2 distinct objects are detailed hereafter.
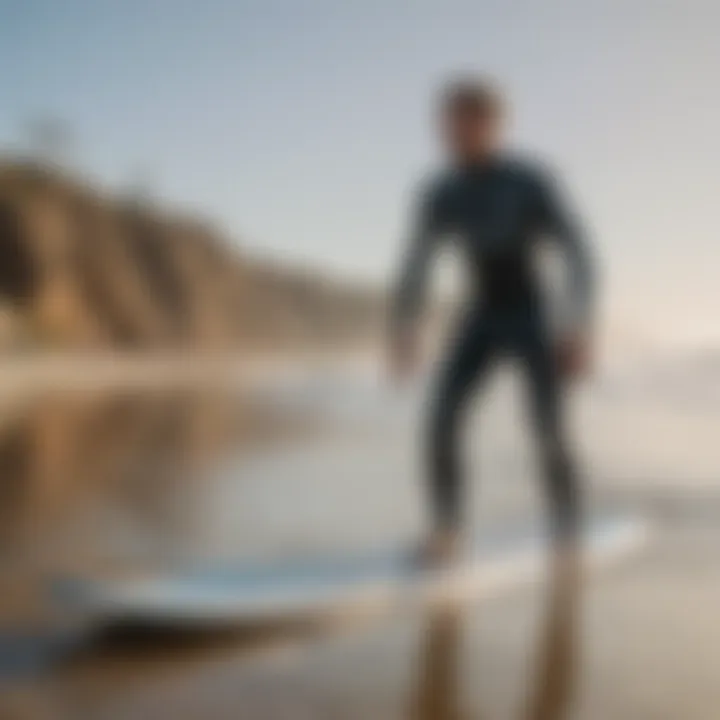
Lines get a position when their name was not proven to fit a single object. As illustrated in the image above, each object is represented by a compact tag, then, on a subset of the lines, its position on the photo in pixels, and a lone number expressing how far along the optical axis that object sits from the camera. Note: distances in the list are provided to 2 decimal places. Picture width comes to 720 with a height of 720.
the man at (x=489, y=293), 4.29
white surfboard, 3.97
